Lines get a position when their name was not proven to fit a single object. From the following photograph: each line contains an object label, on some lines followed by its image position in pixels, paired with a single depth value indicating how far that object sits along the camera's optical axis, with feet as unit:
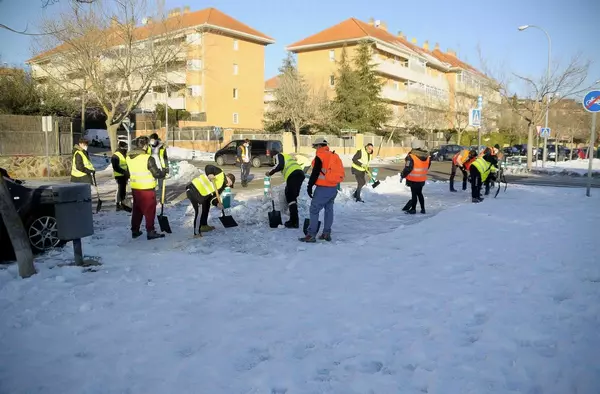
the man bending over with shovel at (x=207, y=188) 28.02
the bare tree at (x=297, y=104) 141.08
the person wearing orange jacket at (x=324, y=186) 26.78
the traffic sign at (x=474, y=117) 54.65
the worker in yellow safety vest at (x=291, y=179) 30.86
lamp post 96.06
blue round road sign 43.73
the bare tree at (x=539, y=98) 96.02
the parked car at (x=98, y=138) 157.07
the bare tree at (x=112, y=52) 77.71
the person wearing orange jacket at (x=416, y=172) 37.24
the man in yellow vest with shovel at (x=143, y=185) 27.12
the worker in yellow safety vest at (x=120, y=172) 35.88
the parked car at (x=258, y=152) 93.76
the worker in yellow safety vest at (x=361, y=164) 43.14
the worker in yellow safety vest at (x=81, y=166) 35.50
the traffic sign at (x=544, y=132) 103.93
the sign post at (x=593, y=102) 43.74
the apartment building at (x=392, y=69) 168.04
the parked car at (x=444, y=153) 136.28
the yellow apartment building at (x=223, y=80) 148.66
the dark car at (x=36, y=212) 23.32
